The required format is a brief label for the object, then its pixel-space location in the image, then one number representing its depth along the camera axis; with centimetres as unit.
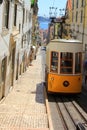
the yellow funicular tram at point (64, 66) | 2145
